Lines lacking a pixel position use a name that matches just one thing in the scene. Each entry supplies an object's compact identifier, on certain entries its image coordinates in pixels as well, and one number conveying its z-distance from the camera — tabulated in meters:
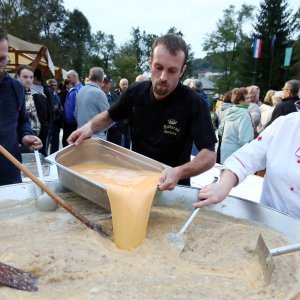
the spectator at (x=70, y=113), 4.81
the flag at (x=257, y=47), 20.53
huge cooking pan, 1.29
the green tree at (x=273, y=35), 26.81
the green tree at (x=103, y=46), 43.94
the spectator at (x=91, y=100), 4.12
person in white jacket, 1.27
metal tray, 1.34
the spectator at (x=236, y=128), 4.02
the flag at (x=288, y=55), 17.30
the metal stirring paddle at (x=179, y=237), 1.22
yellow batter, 1.24
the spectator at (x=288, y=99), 3.67
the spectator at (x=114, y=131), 5.12
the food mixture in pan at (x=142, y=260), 0.93
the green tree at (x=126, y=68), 34.19
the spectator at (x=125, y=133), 5.81
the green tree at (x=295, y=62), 26.04
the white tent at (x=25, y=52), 6.87
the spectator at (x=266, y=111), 4.80
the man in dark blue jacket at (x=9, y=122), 1.92
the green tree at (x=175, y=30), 38.28
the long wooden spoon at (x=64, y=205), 1.27
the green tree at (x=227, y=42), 32.84
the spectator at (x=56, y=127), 5.43
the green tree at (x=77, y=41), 35.34
